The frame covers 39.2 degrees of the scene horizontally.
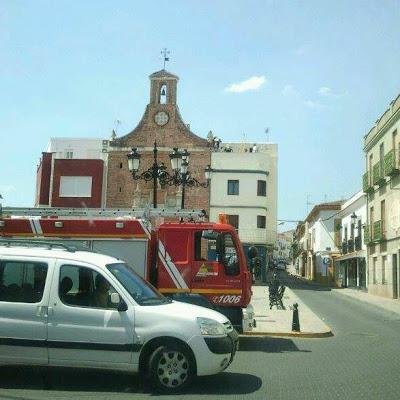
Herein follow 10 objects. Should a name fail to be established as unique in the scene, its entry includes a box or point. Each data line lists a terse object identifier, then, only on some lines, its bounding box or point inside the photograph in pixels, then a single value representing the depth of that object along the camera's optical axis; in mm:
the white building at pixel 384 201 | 29984
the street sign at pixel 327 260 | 58031
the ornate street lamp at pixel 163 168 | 19391
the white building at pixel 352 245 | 42344
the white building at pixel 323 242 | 58594
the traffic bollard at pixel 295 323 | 14109
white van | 7273
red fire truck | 11383
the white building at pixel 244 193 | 48406
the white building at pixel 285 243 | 150125
